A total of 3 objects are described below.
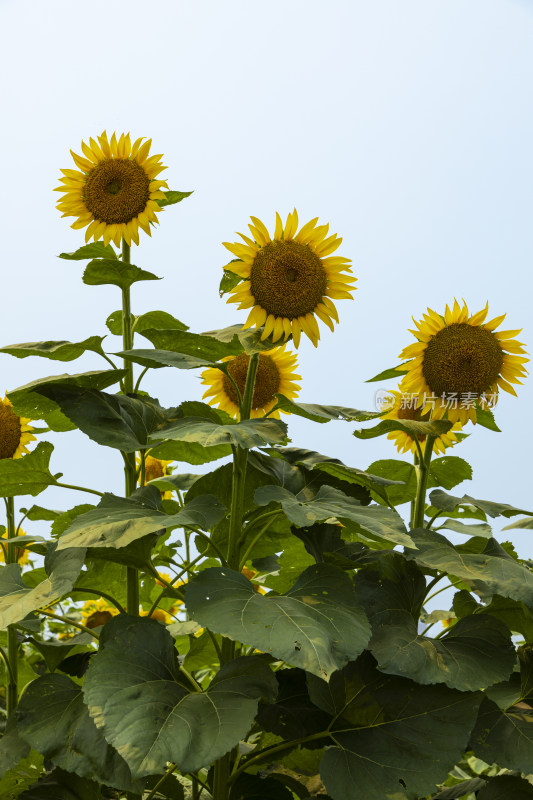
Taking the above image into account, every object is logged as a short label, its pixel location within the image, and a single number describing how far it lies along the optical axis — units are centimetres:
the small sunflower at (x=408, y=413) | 456
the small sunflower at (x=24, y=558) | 525
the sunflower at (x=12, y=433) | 471
